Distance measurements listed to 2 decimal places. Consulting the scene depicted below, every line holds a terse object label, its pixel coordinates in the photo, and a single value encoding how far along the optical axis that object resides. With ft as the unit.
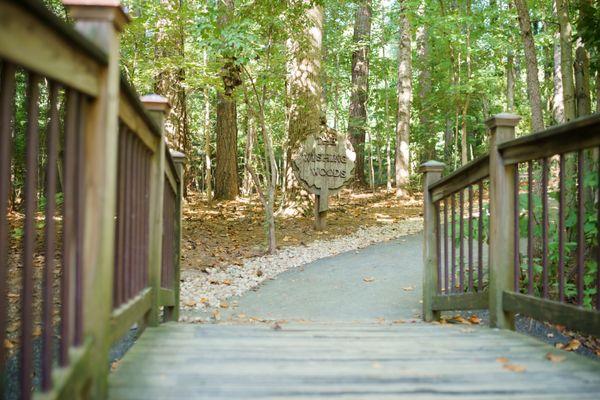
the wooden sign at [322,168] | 35.24
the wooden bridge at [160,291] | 5.32
